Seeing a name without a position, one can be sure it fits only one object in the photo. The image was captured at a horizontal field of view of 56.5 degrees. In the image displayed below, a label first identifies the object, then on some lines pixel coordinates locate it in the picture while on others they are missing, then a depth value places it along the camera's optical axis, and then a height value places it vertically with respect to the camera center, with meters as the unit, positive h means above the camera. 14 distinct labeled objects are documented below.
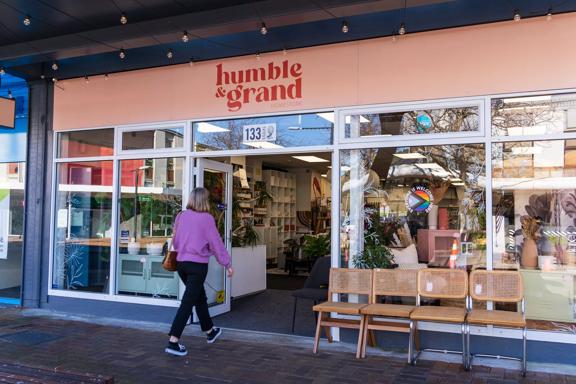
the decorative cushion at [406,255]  5.72 -0.37
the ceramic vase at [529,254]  5.13 -0.30
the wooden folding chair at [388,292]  4.97 -0.71
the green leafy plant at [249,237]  8.55 -0.31
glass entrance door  6.84 +0.02
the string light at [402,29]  5.16 +1.85
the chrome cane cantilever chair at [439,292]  4.64 -0.67
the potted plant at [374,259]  5.64 -0.41
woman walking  5.21 -0.30
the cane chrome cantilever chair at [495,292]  4.58 -0.64
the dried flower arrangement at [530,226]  5.20 -0.04
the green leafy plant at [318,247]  8.95 -0.47
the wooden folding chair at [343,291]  5.14 -0.72
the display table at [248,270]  8.16 -0.83
